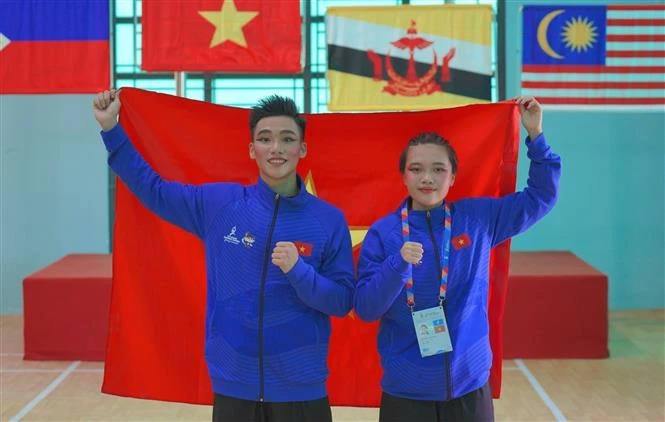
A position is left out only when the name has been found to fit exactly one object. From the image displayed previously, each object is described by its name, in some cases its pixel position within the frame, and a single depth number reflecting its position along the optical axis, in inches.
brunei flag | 240.5
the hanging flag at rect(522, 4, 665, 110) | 247.3
